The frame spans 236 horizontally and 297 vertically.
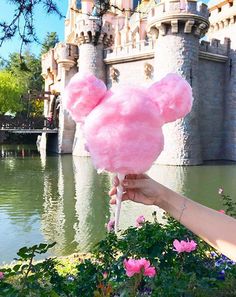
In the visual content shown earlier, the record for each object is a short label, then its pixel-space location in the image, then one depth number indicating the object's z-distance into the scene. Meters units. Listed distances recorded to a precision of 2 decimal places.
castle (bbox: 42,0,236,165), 10.21
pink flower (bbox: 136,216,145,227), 1.92
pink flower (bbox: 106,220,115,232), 1.68
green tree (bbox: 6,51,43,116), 22.02
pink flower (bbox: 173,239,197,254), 1.31
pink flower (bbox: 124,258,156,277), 1.03
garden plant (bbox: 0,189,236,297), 1.19
